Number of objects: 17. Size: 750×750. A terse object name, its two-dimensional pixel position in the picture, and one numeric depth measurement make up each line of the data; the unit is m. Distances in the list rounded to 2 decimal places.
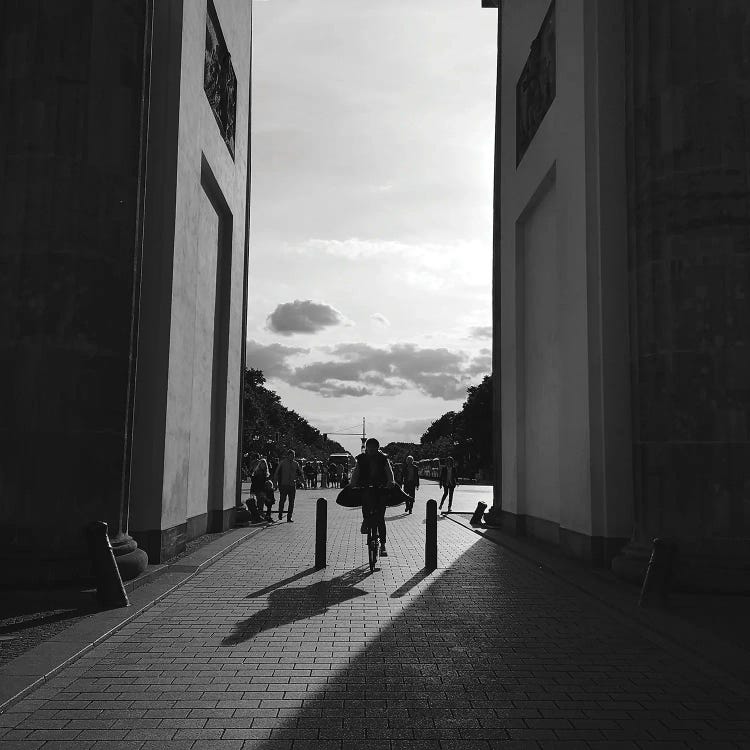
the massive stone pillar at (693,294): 9.34
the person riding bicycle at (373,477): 11.66
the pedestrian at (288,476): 20.23
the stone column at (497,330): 19.62
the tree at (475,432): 67.81
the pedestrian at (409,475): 25.73
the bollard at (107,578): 7.98
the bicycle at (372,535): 11.18
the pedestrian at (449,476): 25.55
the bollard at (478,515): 19.16
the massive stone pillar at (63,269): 8.98
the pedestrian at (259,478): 20.33
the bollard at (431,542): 11.40
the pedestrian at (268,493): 20.50
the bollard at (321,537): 11.27
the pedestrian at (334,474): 54.30
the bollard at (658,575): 8.28
